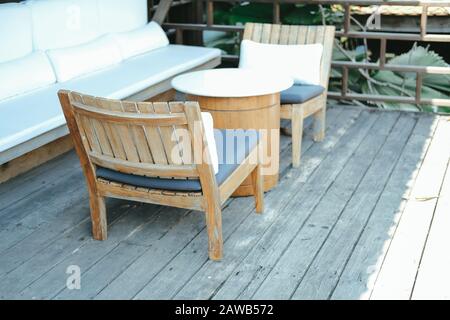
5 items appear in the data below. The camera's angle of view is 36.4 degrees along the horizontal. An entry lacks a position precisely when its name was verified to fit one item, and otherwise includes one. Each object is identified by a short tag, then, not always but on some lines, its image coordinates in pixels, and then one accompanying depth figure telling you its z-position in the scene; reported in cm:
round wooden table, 356
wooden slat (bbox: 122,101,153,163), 277
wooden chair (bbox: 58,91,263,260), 275
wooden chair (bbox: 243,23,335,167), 420
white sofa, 368
